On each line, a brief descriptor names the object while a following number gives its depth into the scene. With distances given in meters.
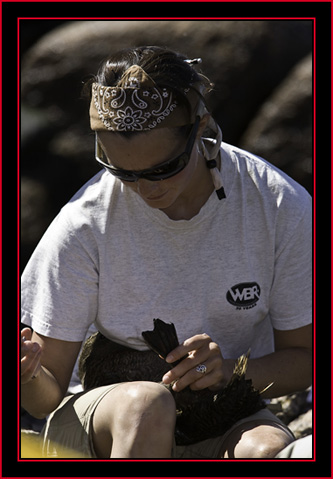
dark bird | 5.02
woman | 5.08
